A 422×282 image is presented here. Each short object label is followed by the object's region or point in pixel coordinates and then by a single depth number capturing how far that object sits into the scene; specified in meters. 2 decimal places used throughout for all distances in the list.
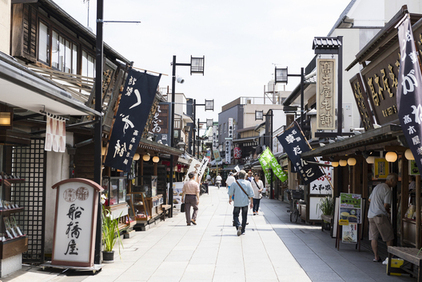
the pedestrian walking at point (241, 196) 15.19
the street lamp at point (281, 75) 25.45
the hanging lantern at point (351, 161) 14.38
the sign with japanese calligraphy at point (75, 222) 8.97
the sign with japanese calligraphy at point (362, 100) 13.66
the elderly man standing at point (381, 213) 10.54
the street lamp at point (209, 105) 41.34
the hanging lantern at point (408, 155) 9.37
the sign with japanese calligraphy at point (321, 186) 18.98
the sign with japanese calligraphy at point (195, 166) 26.97
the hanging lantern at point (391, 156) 10.25
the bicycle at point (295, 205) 19.86
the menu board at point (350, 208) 12.23
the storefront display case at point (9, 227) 8.38
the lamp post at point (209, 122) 73.79
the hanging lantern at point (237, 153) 80.44
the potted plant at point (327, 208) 16.39
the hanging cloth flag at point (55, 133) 8.62
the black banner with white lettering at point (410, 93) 6.67
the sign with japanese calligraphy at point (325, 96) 17.00
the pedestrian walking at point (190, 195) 17.70
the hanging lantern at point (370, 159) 12.41
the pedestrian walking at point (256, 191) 23.00
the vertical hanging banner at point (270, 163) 25.08
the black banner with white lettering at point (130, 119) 10.68
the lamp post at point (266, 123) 40.35
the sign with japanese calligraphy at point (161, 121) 28.25
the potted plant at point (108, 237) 10.12
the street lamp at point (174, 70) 21.94
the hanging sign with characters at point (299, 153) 17.91
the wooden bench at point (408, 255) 7.73
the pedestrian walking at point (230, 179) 29.35
